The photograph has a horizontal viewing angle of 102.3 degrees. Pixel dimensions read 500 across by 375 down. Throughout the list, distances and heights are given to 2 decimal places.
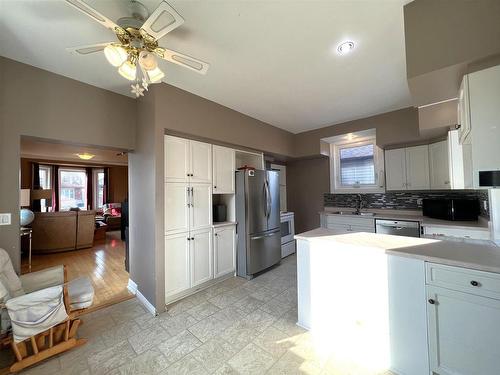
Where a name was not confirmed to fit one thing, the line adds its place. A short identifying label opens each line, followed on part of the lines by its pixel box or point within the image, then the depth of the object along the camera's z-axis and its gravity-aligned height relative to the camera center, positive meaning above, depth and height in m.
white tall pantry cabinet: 2.46 -0.33
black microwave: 2.61 -0.29
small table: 3.49 -0.61
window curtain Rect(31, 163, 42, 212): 6.02 +0.44
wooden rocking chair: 1.45 -0.92
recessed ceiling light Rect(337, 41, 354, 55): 1.72 +1.25
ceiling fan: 1.22 +0.99
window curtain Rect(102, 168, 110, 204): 7.71 +0.18
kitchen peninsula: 1.19 -0.80
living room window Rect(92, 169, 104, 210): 7.66 +0.30
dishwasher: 2.90 -0.59
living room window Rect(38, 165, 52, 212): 6.53 +0.63
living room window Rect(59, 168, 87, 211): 7.11 +0.27
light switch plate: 1.79 -0.20
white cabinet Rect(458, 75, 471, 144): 1.34 +0.55
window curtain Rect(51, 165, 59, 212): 6.84 +0.30
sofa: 4.36 -0.80
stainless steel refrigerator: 3.10 -0.48
